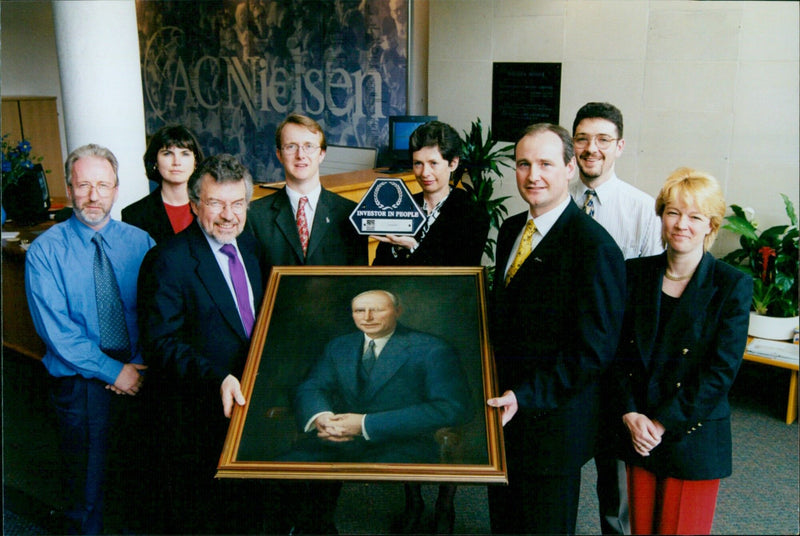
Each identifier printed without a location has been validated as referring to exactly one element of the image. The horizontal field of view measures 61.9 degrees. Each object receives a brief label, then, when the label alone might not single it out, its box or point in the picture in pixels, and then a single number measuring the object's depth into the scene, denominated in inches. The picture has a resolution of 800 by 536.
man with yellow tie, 77.2
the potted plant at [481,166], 230.8
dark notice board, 233.6
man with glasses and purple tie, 85.3
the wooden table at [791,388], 167.8
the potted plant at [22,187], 184.2
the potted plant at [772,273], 170.4
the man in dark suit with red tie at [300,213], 99.5
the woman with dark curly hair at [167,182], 115.0
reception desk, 167.9
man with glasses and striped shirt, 109.2
